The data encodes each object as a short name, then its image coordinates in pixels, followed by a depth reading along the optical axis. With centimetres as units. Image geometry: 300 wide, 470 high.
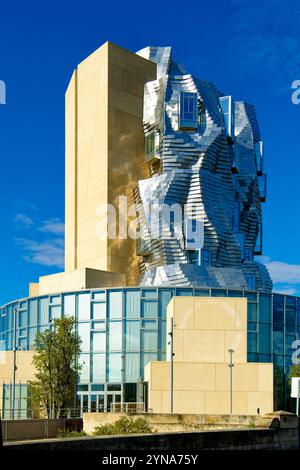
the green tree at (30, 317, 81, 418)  5166
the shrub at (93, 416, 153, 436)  3017
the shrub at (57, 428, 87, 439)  3437
